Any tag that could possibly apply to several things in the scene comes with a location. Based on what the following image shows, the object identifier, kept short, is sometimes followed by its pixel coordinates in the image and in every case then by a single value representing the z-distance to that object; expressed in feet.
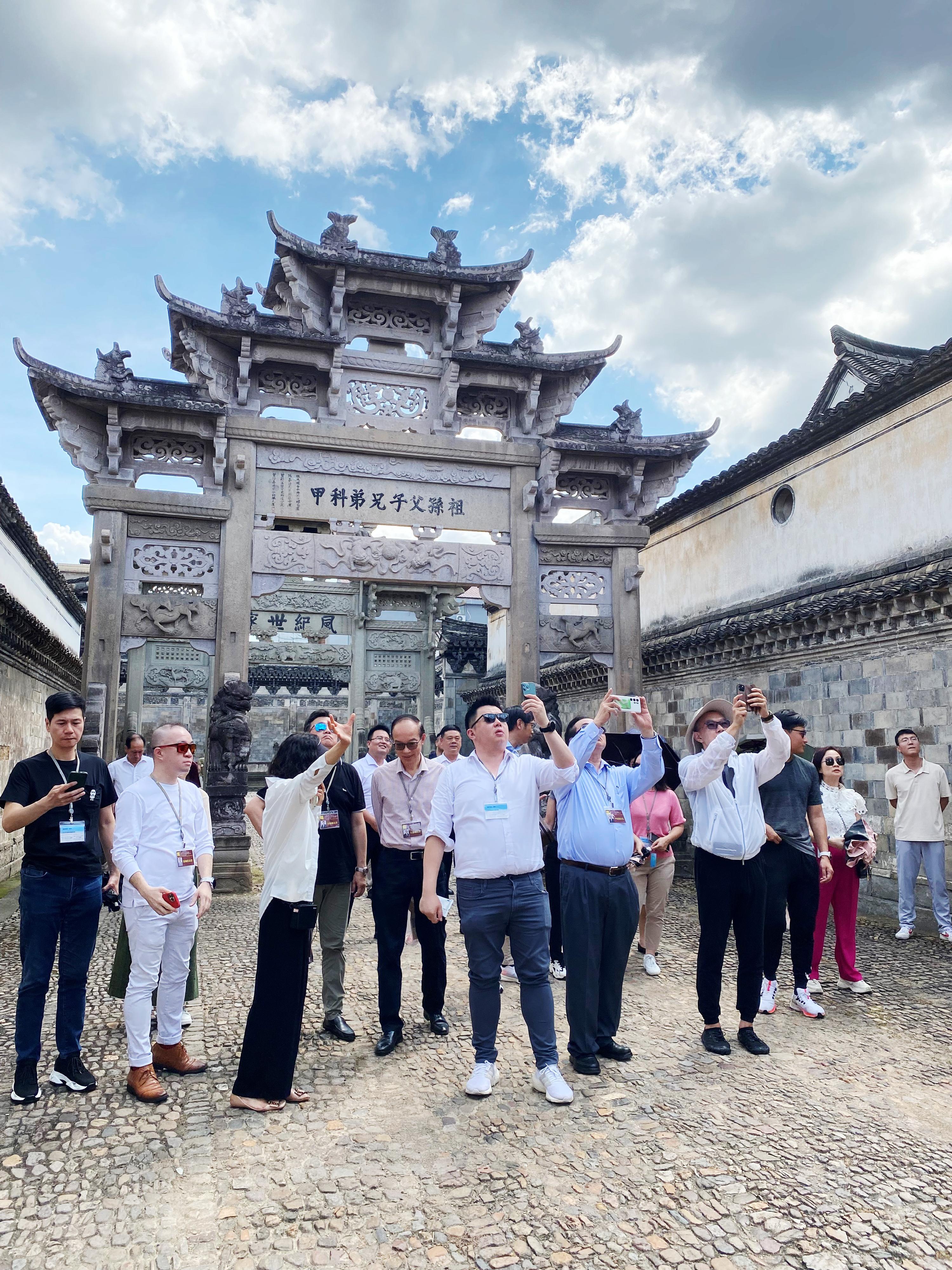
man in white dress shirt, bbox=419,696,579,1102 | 12.71
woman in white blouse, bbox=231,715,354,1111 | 12.21
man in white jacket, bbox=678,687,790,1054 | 14.65
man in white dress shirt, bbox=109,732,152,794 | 19.84
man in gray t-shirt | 16.19
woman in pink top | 20.34
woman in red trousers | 18.40
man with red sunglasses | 12.55
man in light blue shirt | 13.92
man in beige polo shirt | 23.95
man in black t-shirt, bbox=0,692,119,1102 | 12.39
